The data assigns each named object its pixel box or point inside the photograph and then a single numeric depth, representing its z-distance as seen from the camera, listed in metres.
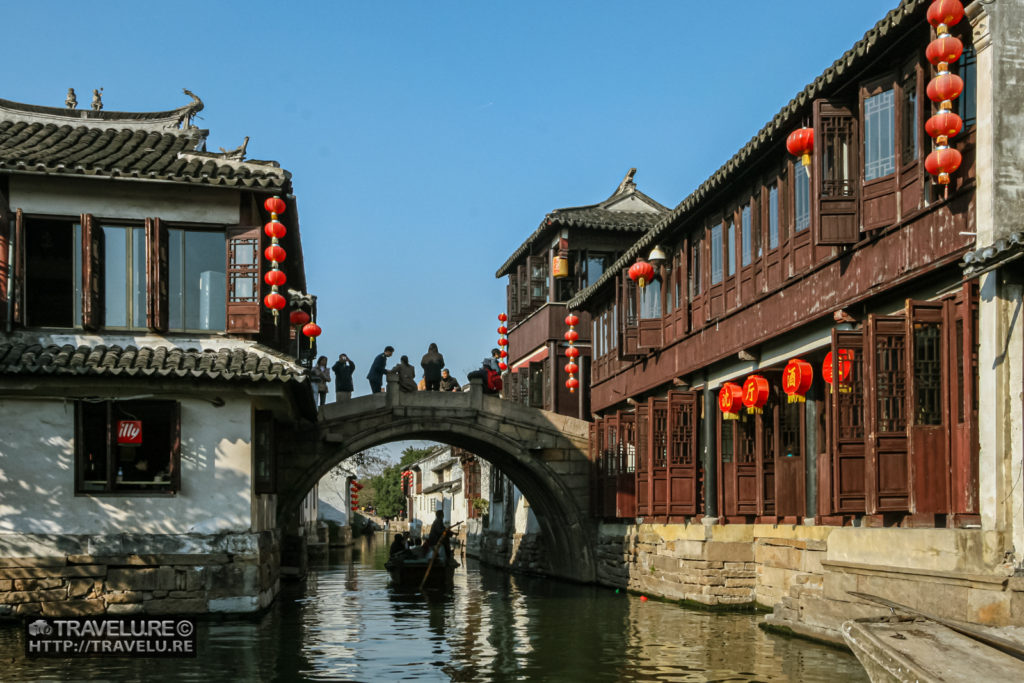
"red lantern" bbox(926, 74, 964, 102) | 11.69
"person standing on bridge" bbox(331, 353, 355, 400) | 27.73
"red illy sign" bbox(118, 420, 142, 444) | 16.83
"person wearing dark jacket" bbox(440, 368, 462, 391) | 30.41
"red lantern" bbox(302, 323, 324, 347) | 22.77
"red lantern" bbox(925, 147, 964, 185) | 11.92
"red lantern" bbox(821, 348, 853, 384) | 13.65
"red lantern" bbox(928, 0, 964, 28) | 11.57
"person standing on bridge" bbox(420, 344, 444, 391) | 28.55
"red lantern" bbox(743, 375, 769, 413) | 17.61
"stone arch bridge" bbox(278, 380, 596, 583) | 25.00
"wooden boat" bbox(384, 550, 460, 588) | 26.59
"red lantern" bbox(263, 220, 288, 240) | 17.34
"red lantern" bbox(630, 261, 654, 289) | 22.81
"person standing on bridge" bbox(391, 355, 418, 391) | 26.30
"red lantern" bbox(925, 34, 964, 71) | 11.66
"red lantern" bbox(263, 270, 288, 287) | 17.39
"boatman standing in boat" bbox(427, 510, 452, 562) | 27.38
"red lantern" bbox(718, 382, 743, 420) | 18.38
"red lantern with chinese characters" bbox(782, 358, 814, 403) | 15.52
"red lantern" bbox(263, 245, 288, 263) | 17.31
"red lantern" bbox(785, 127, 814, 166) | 15.02
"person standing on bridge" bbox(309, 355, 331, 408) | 25.33
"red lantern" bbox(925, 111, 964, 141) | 11.81
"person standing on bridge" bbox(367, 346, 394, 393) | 27.27
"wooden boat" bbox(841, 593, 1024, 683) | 7.41
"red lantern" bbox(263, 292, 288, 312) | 17.33
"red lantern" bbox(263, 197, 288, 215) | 17.22
